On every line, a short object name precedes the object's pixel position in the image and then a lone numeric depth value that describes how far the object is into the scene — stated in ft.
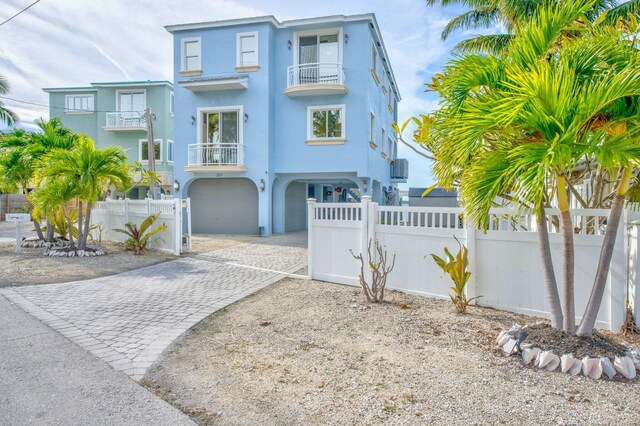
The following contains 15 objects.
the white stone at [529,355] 12.72
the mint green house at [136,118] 82.58
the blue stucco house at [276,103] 54.90
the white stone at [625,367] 11.68
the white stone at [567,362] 12.04
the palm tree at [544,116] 10.74
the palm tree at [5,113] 73.51
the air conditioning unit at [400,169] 88.02
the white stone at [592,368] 11.73
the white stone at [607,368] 11.71
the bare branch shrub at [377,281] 20.33
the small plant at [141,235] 38.47
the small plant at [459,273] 18.30
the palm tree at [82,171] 34.99
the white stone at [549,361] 12.28
